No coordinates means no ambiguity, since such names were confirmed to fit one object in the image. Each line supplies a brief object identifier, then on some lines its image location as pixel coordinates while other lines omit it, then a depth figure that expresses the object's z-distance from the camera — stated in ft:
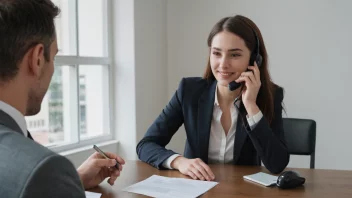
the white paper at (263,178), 4.65
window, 8.83
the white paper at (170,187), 4.21
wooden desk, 4.27
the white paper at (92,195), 4.17
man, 2.06
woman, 5.90
